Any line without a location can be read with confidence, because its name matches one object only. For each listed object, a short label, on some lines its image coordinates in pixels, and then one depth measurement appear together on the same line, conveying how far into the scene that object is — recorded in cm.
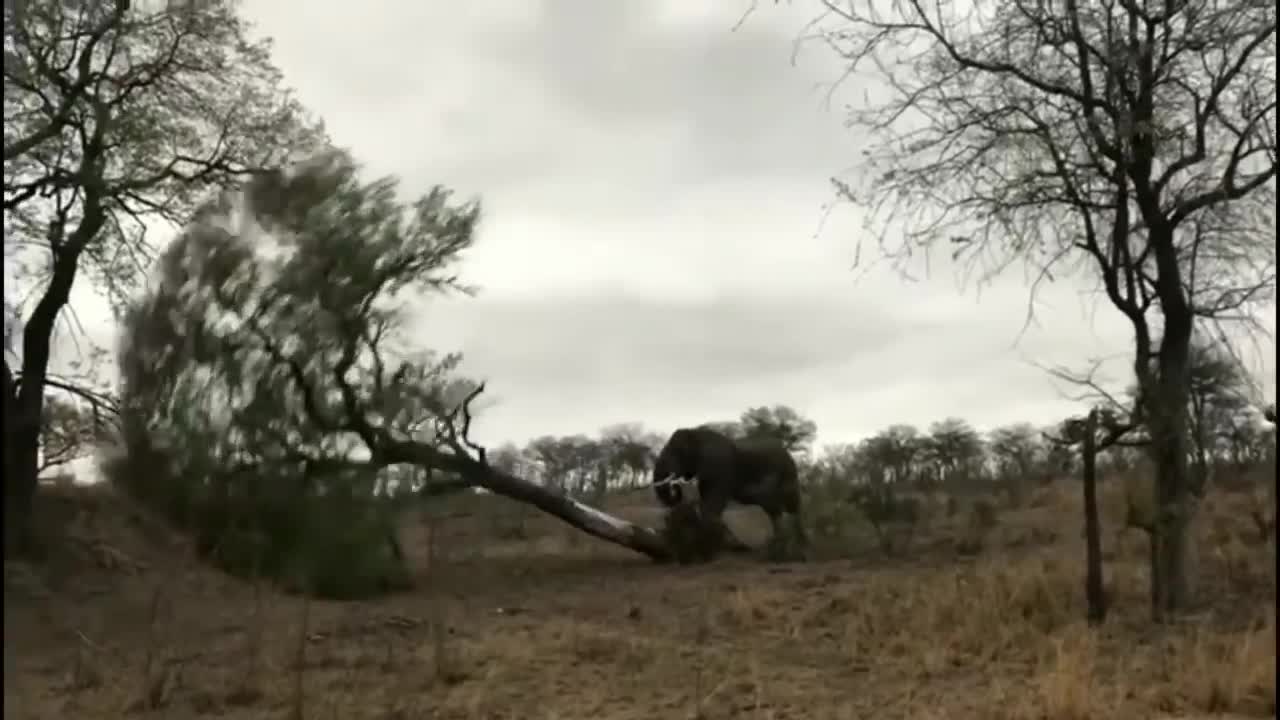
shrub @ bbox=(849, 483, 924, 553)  2183
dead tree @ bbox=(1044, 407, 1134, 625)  1049
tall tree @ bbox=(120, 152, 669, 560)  1156
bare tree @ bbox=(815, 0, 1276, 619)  980
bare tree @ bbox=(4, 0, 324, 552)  1203
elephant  2005
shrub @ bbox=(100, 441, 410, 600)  1183
